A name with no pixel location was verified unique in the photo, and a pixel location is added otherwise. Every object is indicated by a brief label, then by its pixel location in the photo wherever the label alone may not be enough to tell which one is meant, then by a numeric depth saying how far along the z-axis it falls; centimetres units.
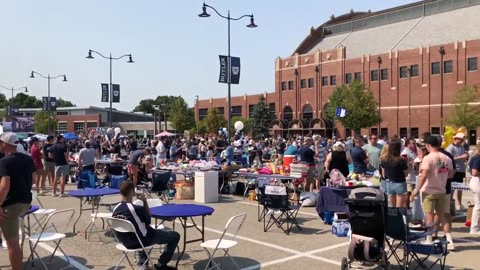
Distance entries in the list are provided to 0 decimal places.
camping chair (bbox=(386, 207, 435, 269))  644
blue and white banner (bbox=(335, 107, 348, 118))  3566
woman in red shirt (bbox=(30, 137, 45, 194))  1483
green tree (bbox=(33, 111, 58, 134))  8362
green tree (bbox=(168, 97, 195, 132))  8019
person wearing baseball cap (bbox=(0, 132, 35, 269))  592
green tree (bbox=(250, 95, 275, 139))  6744
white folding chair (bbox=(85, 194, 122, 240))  857
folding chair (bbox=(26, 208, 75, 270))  663
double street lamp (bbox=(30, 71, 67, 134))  4370
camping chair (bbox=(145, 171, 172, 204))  1281
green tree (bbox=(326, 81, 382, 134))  5269
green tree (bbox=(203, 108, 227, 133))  7250
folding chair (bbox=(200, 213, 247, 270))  643
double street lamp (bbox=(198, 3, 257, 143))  2225
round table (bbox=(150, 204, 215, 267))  678
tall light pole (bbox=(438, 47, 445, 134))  5306
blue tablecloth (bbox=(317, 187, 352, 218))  984
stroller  630
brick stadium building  5341
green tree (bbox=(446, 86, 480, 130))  4500
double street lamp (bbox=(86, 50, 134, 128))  3306
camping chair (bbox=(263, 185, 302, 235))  948
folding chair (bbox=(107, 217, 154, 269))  595
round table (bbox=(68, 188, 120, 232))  912
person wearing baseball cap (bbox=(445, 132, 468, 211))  1120
